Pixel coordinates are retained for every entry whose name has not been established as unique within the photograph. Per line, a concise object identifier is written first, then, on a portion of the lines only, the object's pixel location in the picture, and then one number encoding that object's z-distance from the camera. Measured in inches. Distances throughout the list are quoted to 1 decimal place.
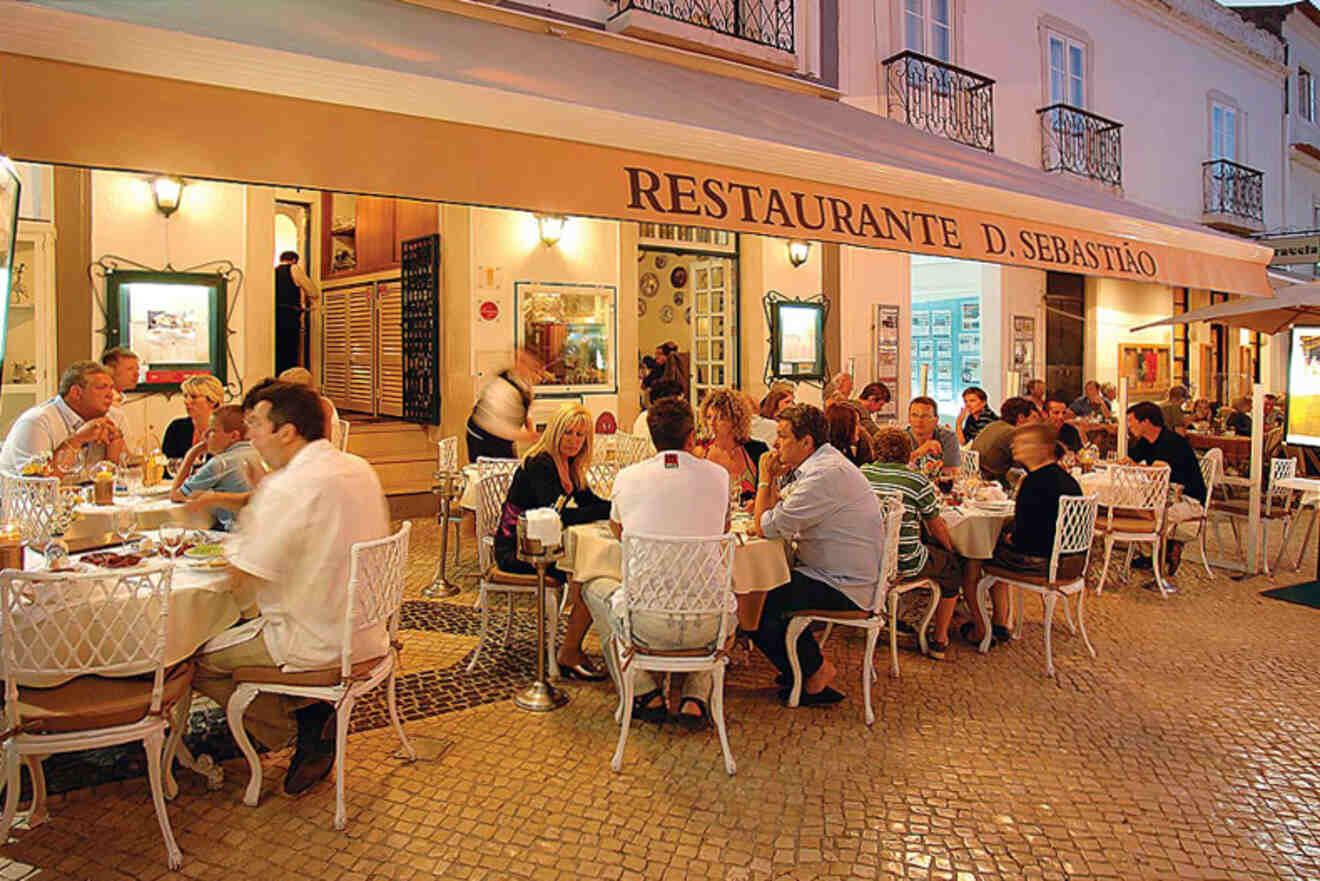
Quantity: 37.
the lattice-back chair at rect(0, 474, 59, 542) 167.0
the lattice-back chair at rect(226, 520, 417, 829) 129.3
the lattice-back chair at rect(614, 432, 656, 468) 296.7
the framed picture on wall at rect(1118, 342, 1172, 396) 664.4
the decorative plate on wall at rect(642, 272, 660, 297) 515.5
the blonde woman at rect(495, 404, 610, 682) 185.0
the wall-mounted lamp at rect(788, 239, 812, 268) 446.2
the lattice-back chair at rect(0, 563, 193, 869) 112.3
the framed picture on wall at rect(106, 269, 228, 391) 286.8
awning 110.1
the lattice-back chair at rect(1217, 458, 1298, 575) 300.0
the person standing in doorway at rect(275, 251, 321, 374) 404.8
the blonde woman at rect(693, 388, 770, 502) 220.8
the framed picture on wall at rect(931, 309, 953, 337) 618.5
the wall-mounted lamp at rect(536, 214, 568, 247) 377.1
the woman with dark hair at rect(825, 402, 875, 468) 189.0
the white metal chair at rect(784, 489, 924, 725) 168.2
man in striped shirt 194.1
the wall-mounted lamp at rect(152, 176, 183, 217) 288.5
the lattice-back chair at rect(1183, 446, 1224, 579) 296.7
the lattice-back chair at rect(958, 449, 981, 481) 282.2
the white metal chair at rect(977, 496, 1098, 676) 197.0
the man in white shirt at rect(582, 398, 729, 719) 148.0
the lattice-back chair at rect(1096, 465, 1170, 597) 259.1
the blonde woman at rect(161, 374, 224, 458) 223.6
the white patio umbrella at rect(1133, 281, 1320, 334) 304.4
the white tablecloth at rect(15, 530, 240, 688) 126.0
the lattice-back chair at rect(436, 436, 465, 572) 268.5
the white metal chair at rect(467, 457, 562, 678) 186.2
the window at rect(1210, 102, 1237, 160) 740.6
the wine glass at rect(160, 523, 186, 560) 145.4
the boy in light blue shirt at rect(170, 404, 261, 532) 173.3
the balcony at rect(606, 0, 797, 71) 344.8
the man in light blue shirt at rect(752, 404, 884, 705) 169.0
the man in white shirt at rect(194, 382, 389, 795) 125.7
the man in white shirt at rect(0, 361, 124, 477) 201.5
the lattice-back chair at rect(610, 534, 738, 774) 143.9
